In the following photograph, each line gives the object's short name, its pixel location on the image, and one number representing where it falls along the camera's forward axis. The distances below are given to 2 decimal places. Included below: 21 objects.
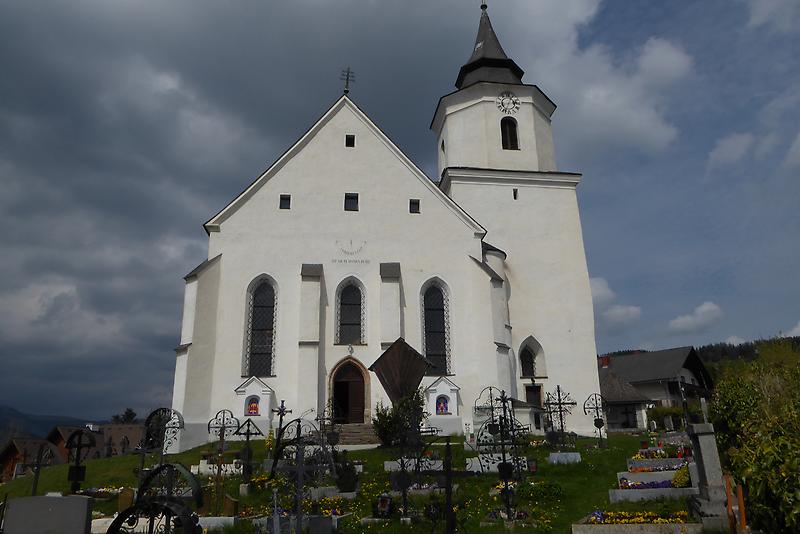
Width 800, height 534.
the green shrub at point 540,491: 13.05
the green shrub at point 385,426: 19.66
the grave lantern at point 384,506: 11.55
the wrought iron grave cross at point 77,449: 11.71
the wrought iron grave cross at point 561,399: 25.35
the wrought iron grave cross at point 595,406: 24.97
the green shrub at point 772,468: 6.91
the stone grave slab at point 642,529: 9.42
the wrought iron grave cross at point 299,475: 8.92
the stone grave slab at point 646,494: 12.03
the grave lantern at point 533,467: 15.53
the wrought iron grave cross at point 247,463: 15.23
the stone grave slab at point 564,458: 16.45
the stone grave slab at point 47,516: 7.38
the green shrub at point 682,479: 12.48
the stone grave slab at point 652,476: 13.27
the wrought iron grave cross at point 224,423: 21.81
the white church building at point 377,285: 23.25
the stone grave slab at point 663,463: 14.35
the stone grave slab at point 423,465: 15.52
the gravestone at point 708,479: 9.79
